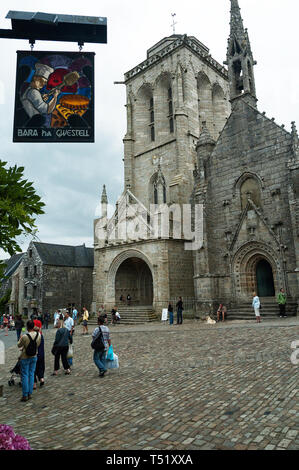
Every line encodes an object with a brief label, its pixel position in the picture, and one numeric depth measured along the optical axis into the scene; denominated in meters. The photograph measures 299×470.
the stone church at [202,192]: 17.62
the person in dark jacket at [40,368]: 7.04
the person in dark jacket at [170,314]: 18.12
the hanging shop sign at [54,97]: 4.60
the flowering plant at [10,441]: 2.11
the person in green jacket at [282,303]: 15.08
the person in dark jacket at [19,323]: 15.21
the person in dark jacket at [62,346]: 7.76
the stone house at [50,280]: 34.75
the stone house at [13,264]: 40.04
